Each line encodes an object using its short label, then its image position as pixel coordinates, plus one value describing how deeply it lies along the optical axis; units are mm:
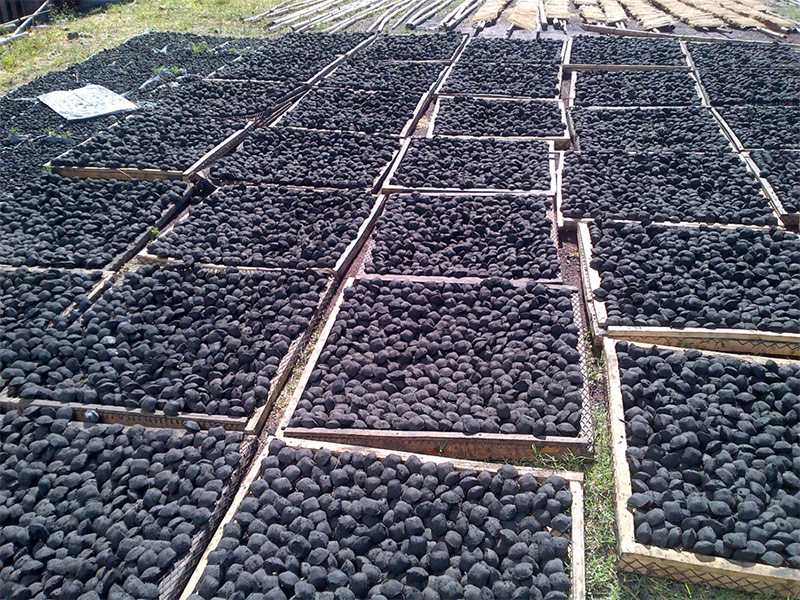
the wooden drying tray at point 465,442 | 3275
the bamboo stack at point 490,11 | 13556
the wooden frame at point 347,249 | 4852
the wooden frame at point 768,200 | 5220
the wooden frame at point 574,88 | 8234
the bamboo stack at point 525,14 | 13055
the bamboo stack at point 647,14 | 12551
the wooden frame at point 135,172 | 6430
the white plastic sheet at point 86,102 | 8367
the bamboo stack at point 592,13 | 13176
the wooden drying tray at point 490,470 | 2658
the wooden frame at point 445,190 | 5809
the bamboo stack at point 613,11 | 13161
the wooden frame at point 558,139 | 7020
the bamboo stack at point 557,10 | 13484
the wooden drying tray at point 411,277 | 4562
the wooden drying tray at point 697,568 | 2627
